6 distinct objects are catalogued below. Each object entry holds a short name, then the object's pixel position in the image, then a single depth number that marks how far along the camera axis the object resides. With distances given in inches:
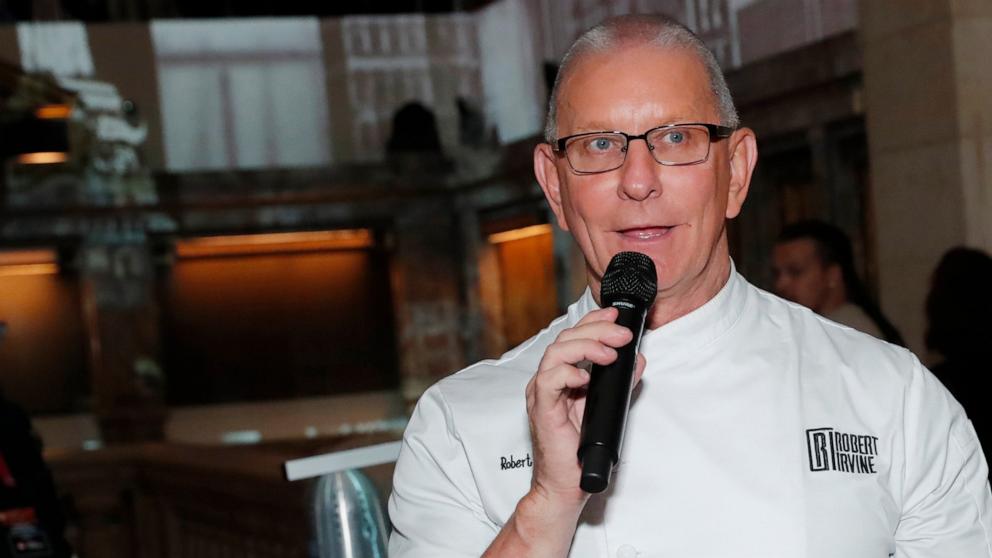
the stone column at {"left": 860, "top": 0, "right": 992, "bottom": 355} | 137.3
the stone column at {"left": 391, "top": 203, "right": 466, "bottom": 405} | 329.4
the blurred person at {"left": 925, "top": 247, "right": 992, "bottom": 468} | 97.7
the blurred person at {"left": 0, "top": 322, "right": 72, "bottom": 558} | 129.9
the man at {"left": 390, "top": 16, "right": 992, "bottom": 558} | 41.4
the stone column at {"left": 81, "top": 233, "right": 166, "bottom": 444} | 324.2
